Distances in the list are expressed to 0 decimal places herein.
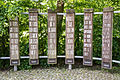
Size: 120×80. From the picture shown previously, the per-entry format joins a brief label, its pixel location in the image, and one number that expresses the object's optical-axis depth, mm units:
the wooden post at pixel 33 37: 4621
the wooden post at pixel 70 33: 4613
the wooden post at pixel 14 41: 4652
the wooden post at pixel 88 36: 4488
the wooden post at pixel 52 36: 4637
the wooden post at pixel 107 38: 4273
